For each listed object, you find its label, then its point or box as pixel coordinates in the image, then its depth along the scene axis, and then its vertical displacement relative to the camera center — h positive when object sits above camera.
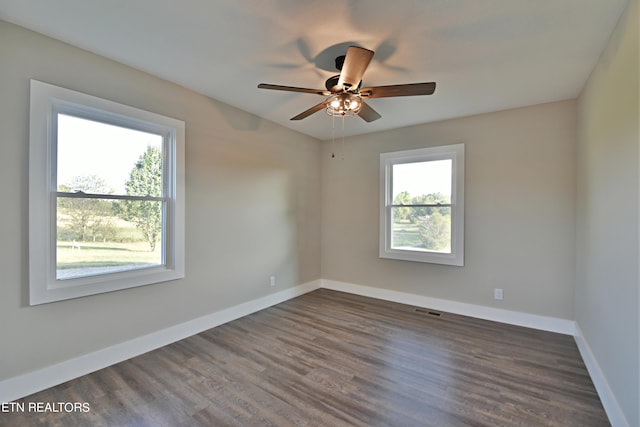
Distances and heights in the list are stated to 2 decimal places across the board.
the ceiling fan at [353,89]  1.89 +0.93
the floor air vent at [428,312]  3.69 -1.29
